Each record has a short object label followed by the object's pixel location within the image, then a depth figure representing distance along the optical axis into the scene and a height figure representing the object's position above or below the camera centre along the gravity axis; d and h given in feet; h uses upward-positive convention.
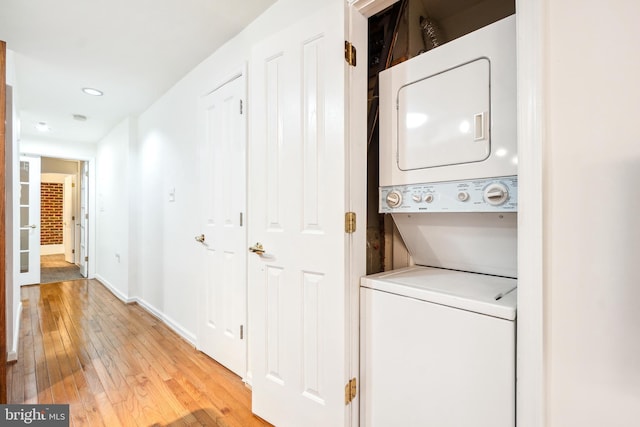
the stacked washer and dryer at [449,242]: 3.28 -0.41
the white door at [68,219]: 23.09 -0.48
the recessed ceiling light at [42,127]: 14.03 +4.16
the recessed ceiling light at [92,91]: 10.23 +4.21
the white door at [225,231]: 7.01 -0.41
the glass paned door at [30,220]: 15.69 -0.34
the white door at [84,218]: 18.38 -0.27
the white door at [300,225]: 4.51 -0.18
